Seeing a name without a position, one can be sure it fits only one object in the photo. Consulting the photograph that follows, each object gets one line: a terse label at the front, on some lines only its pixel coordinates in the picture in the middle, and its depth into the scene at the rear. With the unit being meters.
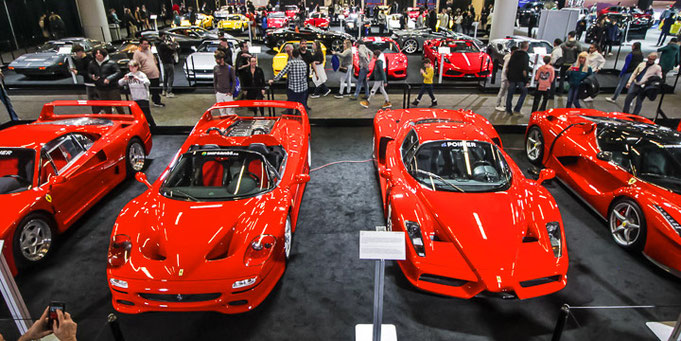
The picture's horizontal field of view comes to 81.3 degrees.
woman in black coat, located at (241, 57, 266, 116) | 8.12
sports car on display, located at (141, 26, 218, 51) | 15.66
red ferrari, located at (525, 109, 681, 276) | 4.08
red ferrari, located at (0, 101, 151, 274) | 4.08
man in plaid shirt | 7.95
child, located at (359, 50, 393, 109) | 9.04
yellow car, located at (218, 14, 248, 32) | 21.80
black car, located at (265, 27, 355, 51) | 14.80
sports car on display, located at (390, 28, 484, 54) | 15.72
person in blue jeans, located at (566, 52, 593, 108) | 8.48
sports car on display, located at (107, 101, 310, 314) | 3.28
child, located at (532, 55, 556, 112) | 8.15
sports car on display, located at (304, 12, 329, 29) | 20.83
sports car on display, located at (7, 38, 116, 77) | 11.34
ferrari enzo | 3.40
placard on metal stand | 2.60
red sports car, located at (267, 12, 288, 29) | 20.14
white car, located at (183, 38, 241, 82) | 11.12
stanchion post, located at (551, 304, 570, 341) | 2.69
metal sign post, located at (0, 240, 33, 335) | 2.59
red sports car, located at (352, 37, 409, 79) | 11.52
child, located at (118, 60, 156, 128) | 7.36
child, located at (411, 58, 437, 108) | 8.77
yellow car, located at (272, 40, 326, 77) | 10.85
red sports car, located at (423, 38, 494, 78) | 11.34
